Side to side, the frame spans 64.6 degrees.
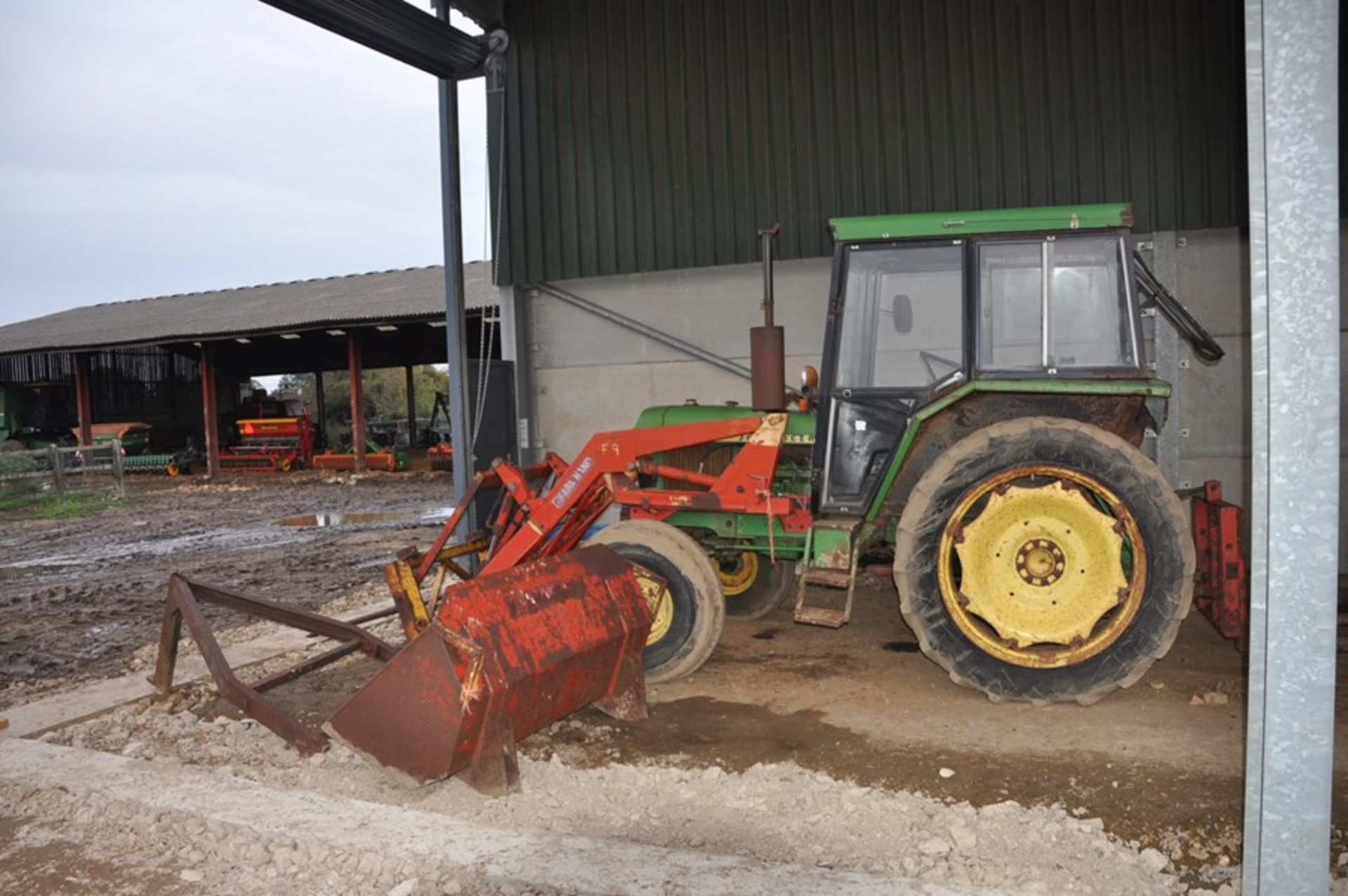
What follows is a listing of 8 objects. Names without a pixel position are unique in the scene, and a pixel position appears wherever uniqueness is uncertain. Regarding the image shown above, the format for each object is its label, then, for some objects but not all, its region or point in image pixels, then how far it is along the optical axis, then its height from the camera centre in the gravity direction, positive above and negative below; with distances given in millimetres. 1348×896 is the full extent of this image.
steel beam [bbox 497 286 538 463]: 10047 +394
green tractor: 4918 -318
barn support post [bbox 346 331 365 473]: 23567 -80
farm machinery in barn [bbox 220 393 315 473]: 24672 -1061
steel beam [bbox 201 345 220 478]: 24281 -257
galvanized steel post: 2473 -116
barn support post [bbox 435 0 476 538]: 8953 +1015
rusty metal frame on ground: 4758 -1205
